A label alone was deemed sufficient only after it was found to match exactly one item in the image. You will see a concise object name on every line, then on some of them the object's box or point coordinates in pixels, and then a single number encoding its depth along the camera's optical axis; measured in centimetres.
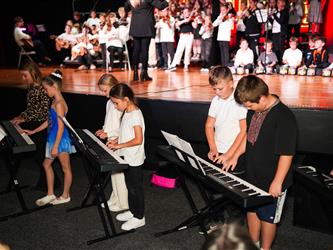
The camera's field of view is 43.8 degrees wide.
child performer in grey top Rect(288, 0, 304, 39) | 992
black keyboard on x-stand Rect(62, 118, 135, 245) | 338
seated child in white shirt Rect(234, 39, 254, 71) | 888
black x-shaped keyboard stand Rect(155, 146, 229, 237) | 288
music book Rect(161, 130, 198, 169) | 275
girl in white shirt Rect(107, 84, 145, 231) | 354
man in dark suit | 633
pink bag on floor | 483
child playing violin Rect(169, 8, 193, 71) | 939
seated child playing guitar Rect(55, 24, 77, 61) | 1088
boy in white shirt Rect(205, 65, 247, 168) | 327
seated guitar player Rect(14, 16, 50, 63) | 1070
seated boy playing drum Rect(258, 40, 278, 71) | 863
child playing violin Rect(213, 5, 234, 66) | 885
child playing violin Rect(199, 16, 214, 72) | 917
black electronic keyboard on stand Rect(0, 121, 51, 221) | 408
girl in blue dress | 410
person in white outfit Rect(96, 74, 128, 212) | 404
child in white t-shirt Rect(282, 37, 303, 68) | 845
